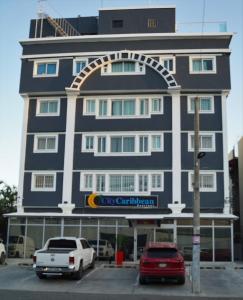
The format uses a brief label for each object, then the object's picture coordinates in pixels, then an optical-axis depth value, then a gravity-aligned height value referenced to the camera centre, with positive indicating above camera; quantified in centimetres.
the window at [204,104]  3353 +768
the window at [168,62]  3453 +1092
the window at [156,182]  3259 +205
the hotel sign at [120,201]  3222 +67
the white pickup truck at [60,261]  2036 -221
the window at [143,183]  3275 +197
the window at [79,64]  3531 +1085
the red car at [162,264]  1936 -213
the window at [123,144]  3356 +472
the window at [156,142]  3322 +488
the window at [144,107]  3397 +747
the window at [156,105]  3384 +761
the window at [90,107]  3453 +751
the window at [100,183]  3316 +192
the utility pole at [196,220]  1811 -28
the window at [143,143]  3334 +476
